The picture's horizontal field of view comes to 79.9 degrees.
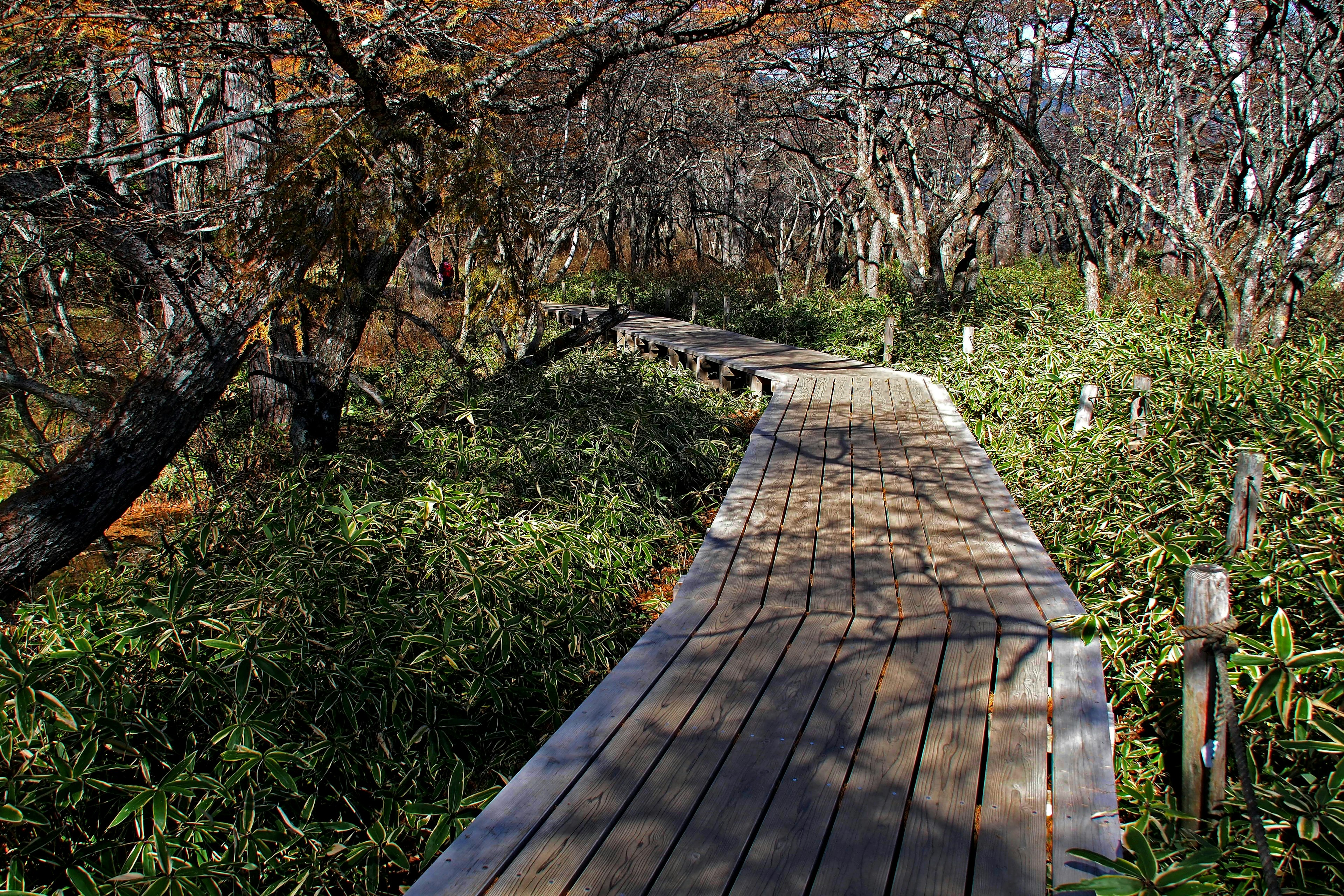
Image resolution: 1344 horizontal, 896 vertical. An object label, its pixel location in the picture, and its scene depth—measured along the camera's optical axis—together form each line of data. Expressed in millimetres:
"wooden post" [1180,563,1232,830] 2170
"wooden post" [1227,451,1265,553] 2717
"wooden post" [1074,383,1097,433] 5504
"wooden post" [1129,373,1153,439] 4941
